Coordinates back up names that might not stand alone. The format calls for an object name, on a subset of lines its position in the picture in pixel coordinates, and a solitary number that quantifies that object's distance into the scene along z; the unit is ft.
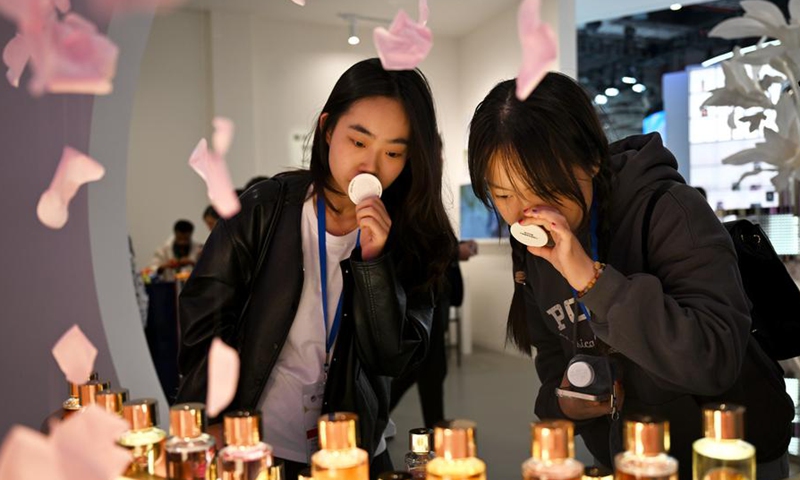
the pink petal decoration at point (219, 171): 1.30
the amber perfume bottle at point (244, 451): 1.65
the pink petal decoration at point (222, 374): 1.53
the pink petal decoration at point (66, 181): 1.64
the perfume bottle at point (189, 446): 1.65
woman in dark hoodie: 2.20
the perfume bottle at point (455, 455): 1.49
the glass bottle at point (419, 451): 1.99
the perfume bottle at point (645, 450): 1.47
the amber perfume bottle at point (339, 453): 1.54
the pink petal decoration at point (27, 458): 1.08
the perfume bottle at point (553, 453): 1.46
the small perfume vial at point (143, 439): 1.77
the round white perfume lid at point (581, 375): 2.33
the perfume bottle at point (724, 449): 1.57
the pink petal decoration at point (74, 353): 1.95
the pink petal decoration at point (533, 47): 1.36
